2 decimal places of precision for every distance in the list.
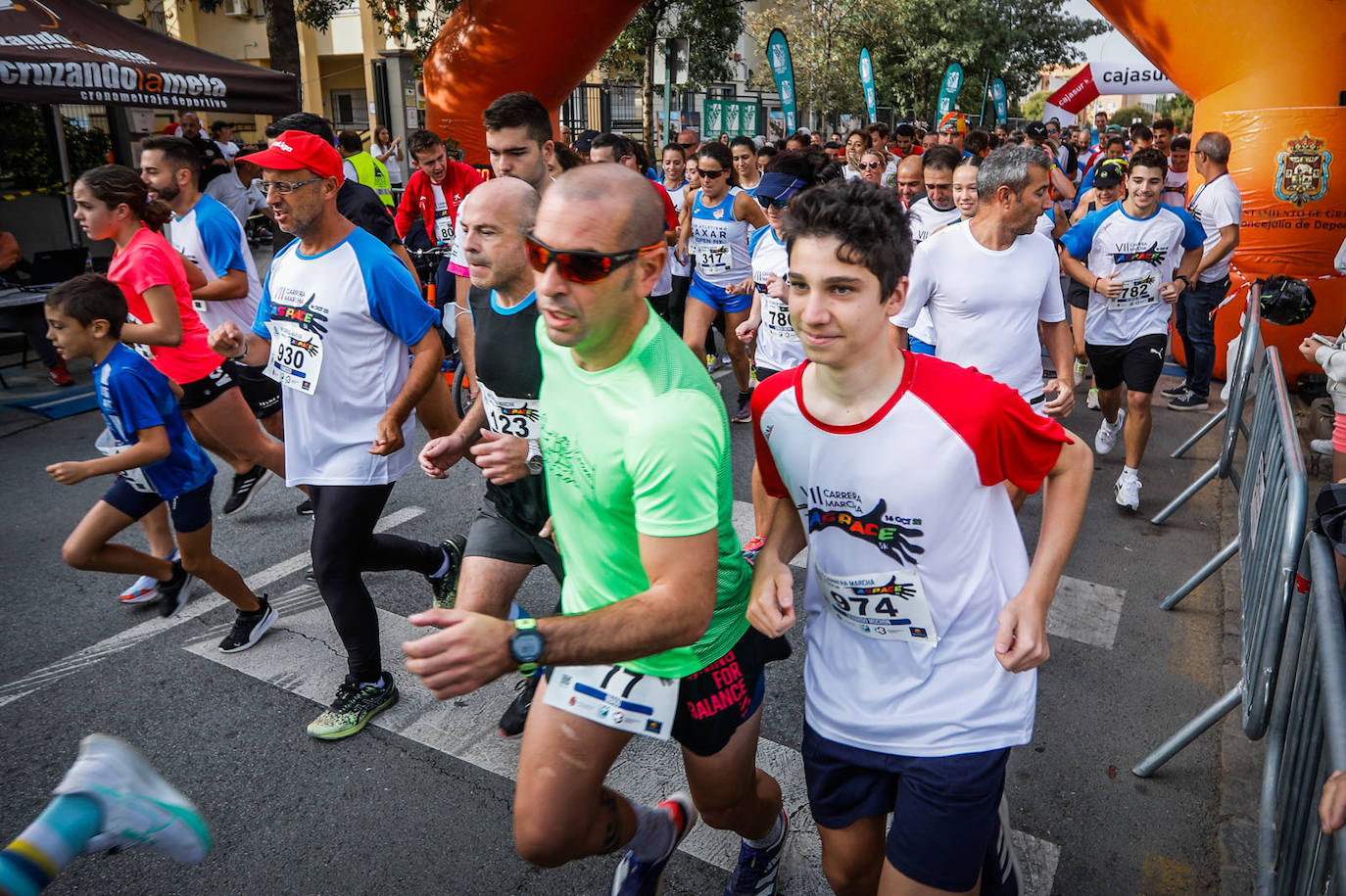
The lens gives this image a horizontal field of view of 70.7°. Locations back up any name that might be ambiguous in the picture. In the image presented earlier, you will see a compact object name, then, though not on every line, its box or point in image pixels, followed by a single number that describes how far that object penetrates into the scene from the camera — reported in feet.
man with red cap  11.17
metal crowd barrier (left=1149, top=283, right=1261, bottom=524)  15.52
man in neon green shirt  5.59
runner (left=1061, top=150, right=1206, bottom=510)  18.92
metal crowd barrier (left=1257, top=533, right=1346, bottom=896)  6.04
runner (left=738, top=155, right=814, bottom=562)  17.94
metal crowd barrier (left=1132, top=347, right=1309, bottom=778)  8.61
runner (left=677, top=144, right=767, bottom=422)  24.09
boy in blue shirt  12.55
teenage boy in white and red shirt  6.51
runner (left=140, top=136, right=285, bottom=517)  16.98
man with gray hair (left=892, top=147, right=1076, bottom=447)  13.76
